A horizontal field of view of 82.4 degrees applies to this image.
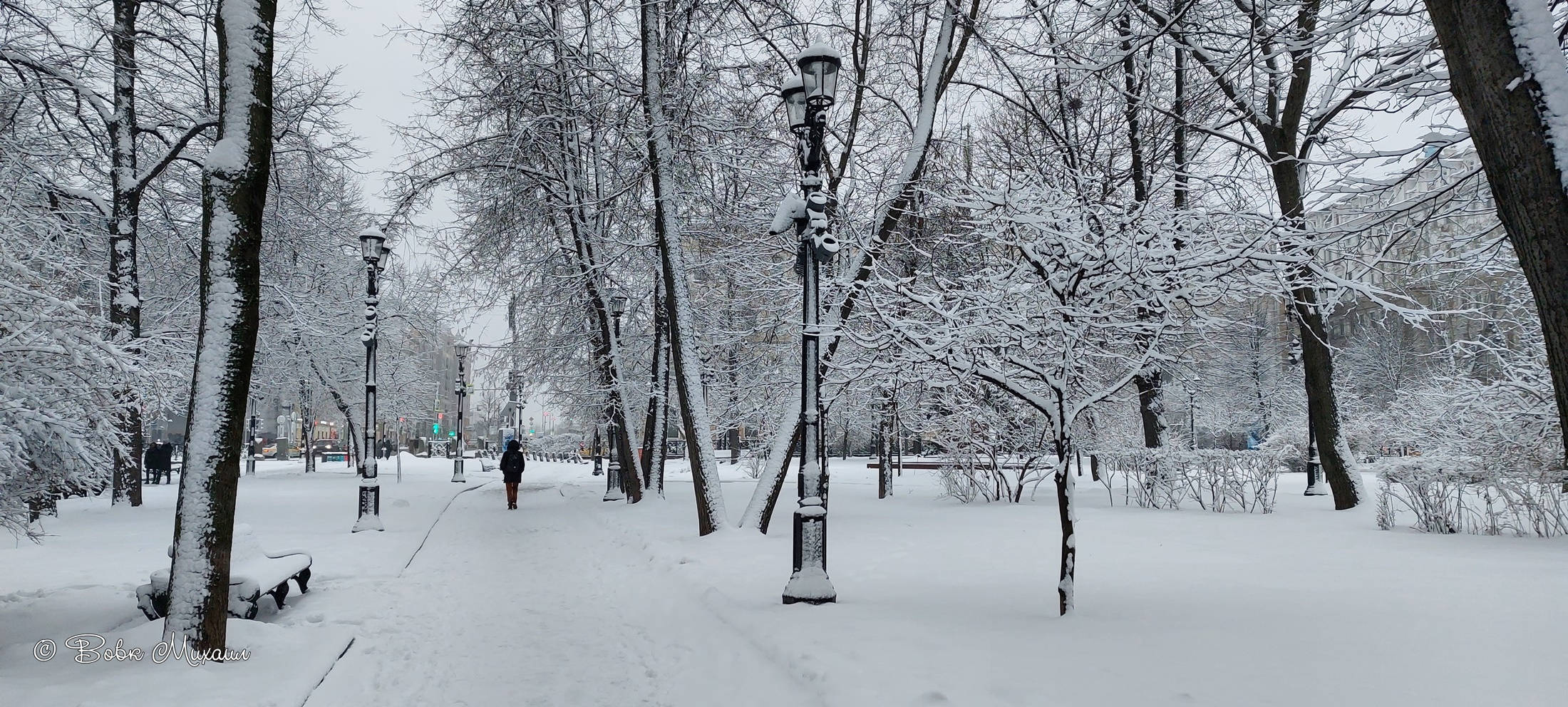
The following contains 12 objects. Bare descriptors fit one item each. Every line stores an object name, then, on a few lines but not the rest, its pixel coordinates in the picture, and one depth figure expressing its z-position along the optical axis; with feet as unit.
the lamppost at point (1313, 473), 63.52
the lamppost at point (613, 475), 71.44
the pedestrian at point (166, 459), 105.09
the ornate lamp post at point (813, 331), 26.99
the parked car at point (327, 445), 262.88
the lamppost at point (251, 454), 123.95
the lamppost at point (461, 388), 101.86
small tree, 22.30
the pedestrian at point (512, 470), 69.21
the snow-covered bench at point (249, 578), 23.95
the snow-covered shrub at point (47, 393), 19.63
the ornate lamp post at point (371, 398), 50.55
